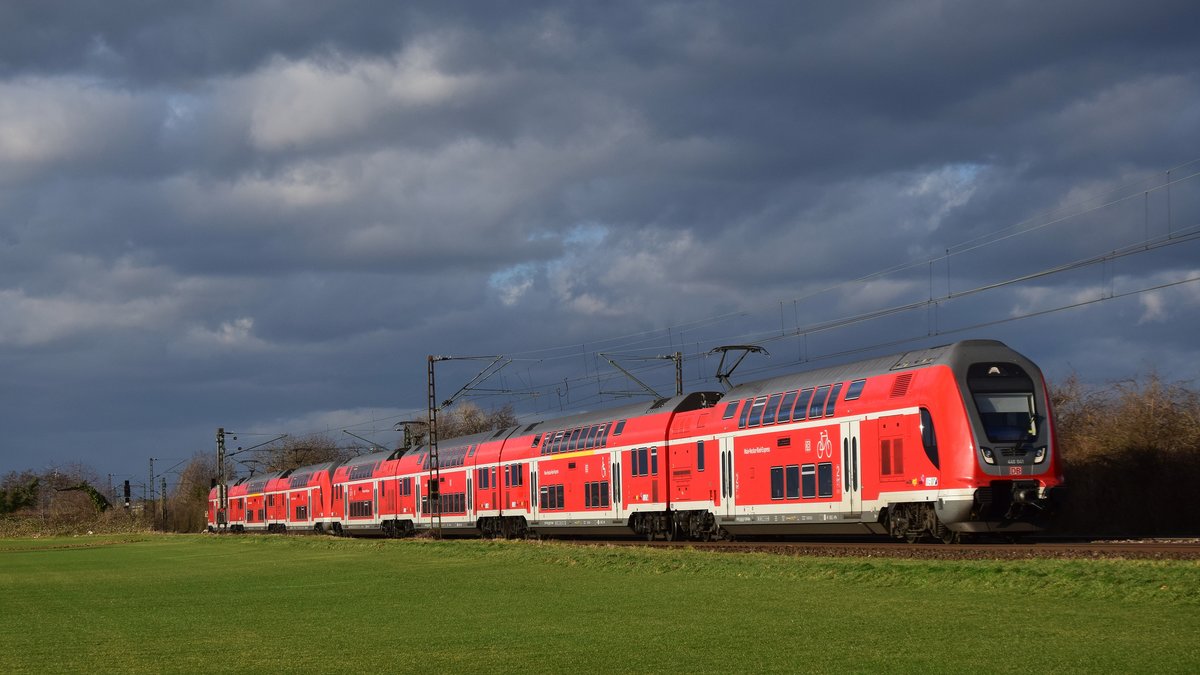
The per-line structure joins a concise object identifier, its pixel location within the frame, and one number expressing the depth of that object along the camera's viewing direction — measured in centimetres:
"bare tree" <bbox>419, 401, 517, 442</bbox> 15388
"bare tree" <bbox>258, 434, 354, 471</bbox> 17188
